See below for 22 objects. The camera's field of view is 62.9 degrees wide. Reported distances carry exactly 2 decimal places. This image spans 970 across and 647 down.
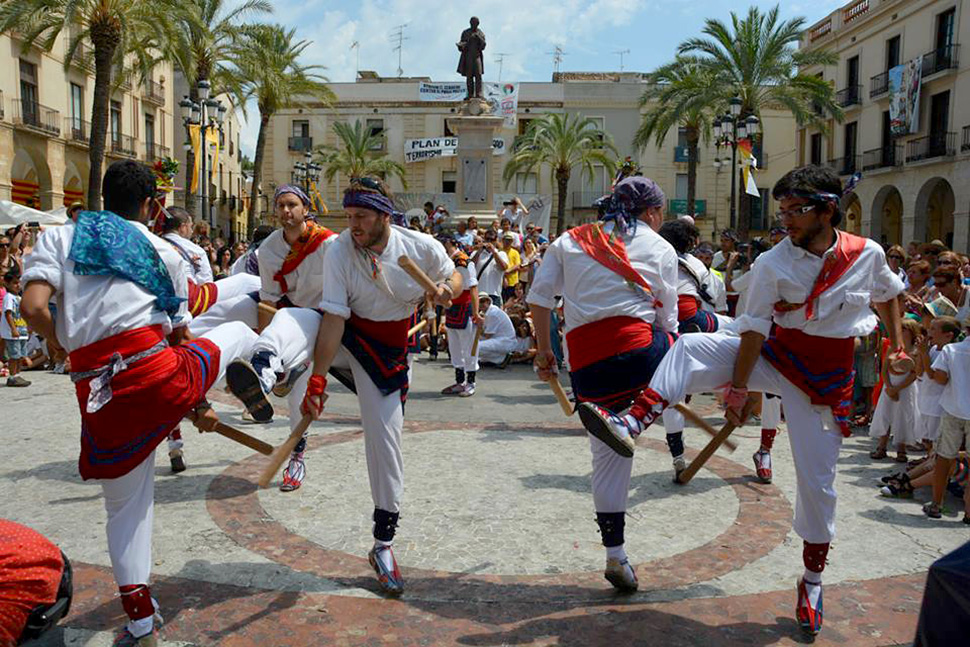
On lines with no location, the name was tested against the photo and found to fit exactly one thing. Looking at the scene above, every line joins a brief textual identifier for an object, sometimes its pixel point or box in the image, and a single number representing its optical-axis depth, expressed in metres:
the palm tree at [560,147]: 41.94
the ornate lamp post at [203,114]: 19.30
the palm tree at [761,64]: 26.81
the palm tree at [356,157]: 48.41
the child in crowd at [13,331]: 10.53
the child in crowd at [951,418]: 5.55
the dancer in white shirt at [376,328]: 4.16
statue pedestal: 20.88
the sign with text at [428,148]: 51.19
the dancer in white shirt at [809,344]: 3.78
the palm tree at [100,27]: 19.02
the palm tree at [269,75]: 25.56
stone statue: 21.20
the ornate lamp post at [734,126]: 20.28
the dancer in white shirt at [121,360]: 3.31
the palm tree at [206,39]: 22.52
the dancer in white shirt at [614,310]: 4.11
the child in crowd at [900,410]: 6.95
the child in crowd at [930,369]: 6.27
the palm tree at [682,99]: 28.52
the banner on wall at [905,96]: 32.34
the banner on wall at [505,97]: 49.91
